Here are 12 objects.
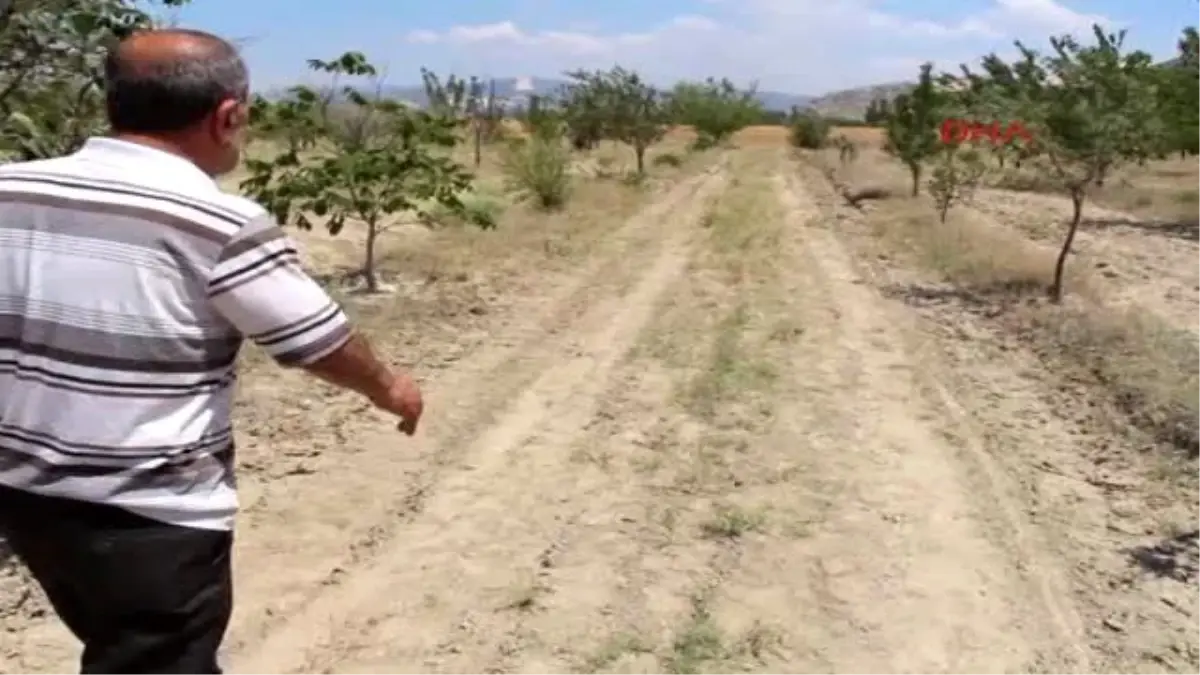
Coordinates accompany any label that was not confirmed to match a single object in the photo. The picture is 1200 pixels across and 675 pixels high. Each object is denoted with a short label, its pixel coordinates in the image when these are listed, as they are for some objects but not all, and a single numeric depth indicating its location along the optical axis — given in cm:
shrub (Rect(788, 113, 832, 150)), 4812
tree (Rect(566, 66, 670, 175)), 2867
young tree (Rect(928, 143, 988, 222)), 1694
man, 195
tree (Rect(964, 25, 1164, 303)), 1075
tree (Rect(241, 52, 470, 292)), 991
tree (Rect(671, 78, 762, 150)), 3762
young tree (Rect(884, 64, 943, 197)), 2012
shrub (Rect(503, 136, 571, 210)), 1838
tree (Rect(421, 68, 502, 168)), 2702
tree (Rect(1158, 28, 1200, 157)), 1948
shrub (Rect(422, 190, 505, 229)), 1071
